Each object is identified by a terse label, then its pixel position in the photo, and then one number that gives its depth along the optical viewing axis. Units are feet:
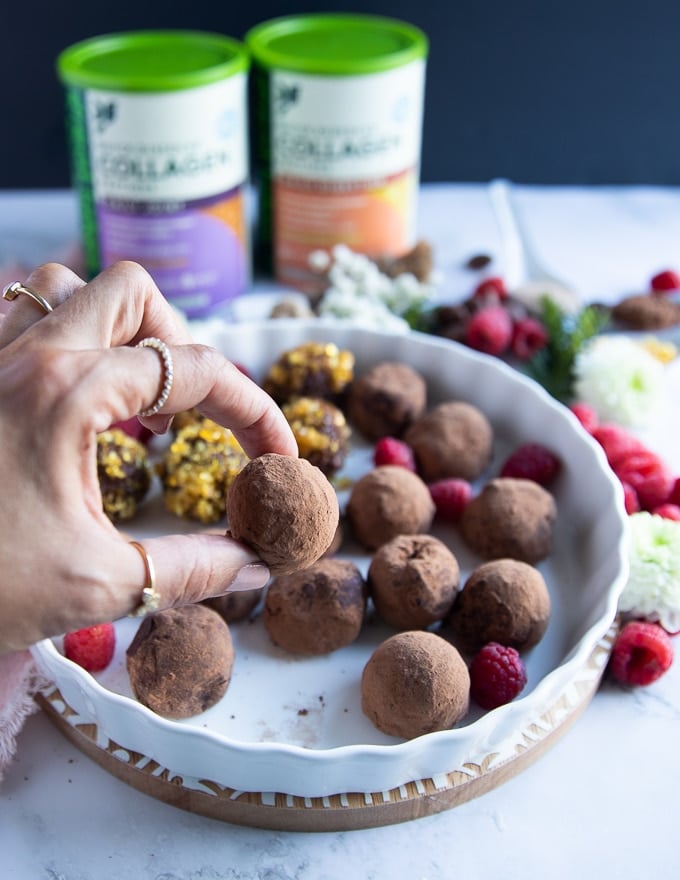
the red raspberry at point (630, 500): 1.47
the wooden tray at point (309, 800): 1.12
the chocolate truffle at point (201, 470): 1.43
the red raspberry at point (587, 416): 1.63
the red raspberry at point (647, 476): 1.49
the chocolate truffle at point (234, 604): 1.29
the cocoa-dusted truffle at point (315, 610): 1.26
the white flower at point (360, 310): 1.81
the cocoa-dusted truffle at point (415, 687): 1.15
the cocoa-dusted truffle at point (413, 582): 1.27
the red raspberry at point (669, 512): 1.43
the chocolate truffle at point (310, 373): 1.61
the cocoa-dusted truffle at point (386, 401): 1.60
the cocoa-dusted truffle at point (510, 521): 1.39
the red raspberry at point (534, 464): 1.51
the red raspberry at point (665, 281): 2.02
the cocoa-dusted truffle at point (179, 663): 1.17
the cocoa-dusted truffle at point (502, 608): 1.26
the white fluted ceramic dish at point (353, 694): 1.08
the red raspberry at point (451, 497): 1.48
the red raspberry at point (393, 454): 1.53
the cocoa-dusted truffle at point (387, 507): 1.40
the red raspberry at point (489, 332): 1.82
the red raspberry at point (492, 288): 1.97
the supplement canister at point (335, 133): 1.82
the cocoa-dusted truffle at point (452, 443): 1.54
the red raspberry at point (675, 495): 1.49
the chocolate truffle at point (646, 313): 1.94
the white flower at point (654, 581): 1.29
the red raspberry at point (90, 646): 1.22
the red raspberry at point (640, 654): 1.27
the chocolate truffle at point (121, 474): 1.42
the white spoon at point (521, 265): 2.00
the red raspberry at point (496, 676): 1.20
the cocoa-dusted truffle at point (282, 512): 1.06
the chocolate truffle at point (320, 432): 1.49
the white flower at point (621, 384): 1.66
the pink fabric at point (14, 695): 1.19
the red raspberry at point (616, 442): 1.56
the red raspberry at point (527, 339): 1.86
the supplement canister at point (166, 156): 1.72
